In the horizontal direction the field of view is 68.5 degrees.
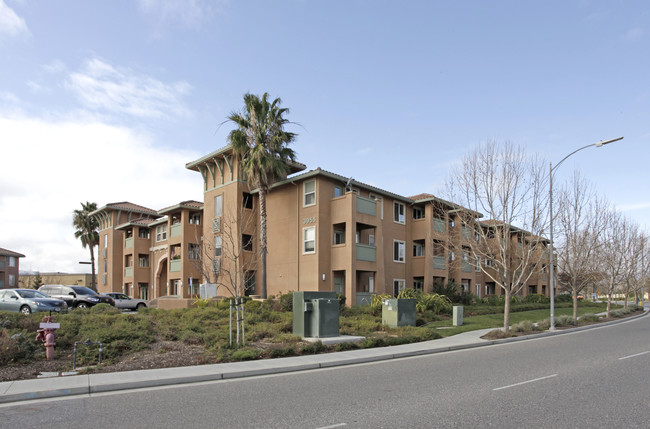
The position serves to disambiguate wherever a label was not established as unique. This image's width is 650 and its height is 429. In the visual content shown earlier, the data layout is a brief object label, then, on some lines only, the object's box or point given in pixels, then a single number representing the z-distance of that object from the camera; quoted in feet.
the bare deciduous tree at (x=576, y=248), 90.99
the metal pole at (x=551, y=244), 70.08
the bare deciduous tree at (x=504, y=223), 65.87
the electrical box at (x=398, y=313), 65.82
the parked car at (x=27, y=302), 75.97
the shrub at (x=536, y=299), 147.42
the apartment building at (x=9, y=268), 231.71
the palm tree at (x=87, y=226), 176.99
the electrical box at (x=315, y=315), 52.49
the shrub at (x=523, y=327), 66.74
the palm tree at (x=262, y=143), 91.04
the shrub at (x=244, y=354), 40.34
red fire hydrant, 38.52
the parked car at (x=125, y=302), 111.04
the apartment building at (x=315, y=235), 92.22
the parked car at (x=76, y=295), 101.04
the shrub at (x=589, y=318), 91.28
